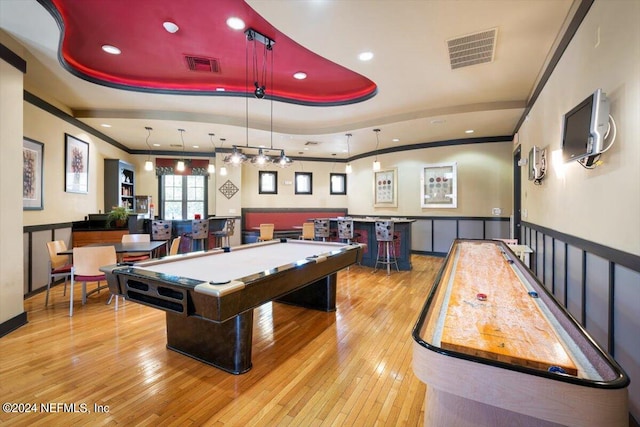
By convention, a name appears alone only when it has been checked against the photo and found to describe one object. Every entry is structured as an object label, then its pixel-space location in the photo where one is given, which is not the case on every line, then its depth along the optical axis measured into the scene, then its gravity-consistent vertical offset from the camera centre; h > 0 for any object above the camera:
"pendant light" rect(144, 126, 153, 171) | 6.04 +1.73
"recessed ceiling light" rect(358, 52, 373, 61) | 3.40 +1.90
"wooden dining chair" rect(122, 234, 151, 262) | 4.69 -0.51
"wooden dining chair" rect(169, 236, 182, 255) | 4.12 -0.52
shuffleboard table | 0.75 -0.46
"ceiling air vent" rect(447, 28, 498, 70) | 3.04 +1.88
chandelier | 3.35 +2.02
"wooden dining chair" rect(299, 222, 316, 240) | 7.32 -0.50
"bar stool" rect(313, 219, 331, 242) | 6.67 -0.39
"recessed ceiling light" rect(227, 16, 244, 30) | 3.04 +2.04
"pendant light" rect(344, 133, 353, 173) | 6.70 +1.09
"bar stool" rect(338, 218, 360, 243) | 6.12 -0.37
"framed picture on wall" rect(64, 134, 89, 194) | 5.10 +0.83
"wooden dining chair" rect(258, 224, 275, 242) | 6.99 -0.49
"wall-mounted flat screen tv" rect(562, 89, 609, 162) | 1.80 +0.61
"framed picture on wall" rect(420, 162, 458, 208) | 7.22 +0.70
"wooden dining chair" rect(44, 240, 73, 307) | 3.69 -0.75
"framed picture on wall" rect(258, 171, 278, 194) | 9.07 +0.94
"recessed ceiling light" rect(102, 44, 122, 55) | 3.60 +2.06
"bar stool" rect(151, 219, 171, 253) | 6.14 -0.43
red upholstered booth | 8.80 -0.18
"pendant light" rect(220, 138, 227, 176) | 7.18 +1.02
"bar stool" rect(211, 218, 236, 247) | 7.08 -0.54
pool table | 1.82 -0.55
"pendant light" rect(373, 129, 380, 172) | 6.20 +1.05
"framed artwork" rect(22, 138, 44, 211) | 4.01 +0.51
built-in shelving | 6.68 +0.65
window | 8.52 +0.44
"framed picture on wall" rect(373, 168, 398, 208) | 8.11 +0.70
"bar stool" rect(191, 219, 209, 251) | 6.43 -0.42
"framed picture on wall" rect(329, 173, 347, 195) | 9.71 +0.98
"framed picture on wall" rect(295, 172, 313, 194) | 9.45 +0.96
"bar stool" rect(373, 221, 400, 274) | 5.60 -0.68
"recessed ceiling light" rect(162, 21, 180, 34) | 3.10 +2.03
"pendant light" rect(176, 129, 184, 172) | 6.48 +1.01
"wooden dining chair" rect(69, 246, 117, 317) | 3.44 -0.63
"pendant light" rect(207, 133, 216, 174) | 6.69 +1.77
